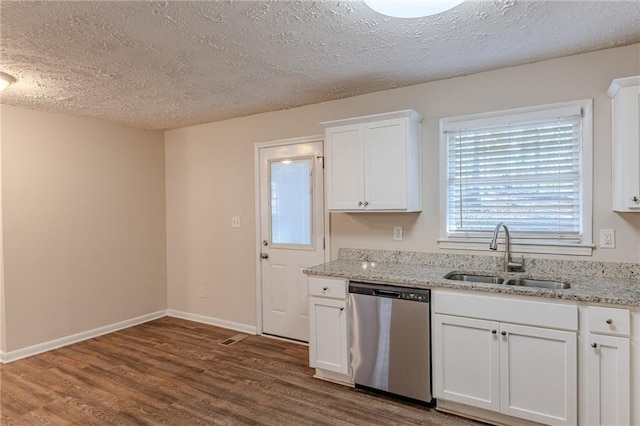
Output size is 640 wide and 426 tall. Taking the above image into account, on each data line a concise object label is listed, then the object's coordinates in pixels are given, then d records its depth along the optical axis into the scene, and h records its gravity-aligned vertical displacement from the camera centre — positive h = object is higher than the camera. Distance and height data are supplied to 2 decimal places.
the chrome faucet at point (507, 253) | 2.66 -0.33
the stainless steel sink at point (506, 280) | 2.53 -0.52
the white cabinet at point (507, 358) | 2.14 -0.91
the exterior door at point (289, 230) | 3.72 -0.22
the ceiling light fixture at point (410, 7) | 1.68 +0.91
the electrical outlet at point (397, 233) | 3.19 -0.21
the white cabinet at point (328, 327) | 2.85 -0.91
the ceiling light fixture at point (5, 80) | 2.65 +0.95
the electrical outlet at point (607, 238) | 2.47 -0.21
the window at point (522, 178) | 2.58 +0.21
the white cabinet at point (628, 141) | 2.18 +0.38
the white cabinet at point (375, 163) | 2.86 +0.35
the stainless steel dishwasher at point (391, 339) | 2.54 -0.92
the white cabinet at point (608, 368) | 2.00 -0.87
